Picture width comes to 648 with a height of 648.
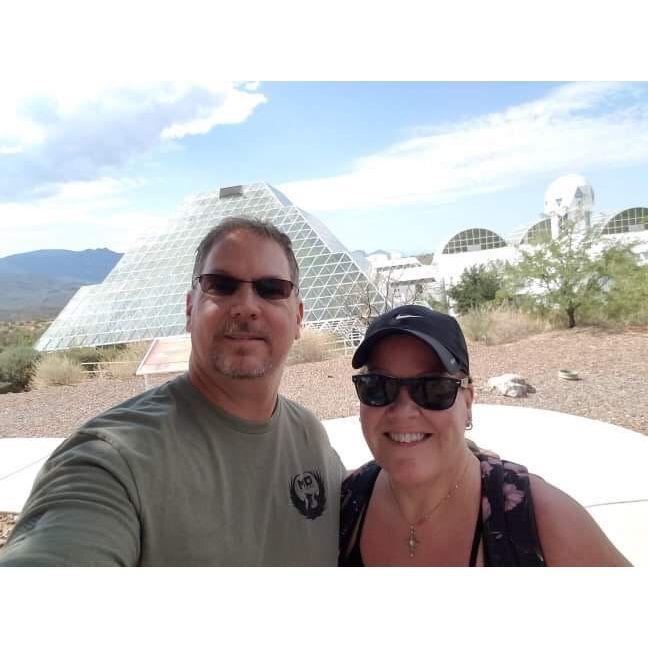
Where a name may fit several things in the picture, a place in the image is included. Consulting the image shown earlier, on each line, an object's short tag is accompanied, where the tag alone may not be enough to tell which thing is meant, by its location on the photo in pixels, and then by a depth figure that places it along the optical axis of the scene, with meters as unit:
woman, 1.09
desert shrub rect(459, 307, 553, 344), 6.15
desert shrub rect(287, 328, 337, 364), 6.57
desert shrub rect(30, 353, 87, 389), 5.91
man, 0.94
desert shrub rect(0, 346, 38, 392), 6.09
